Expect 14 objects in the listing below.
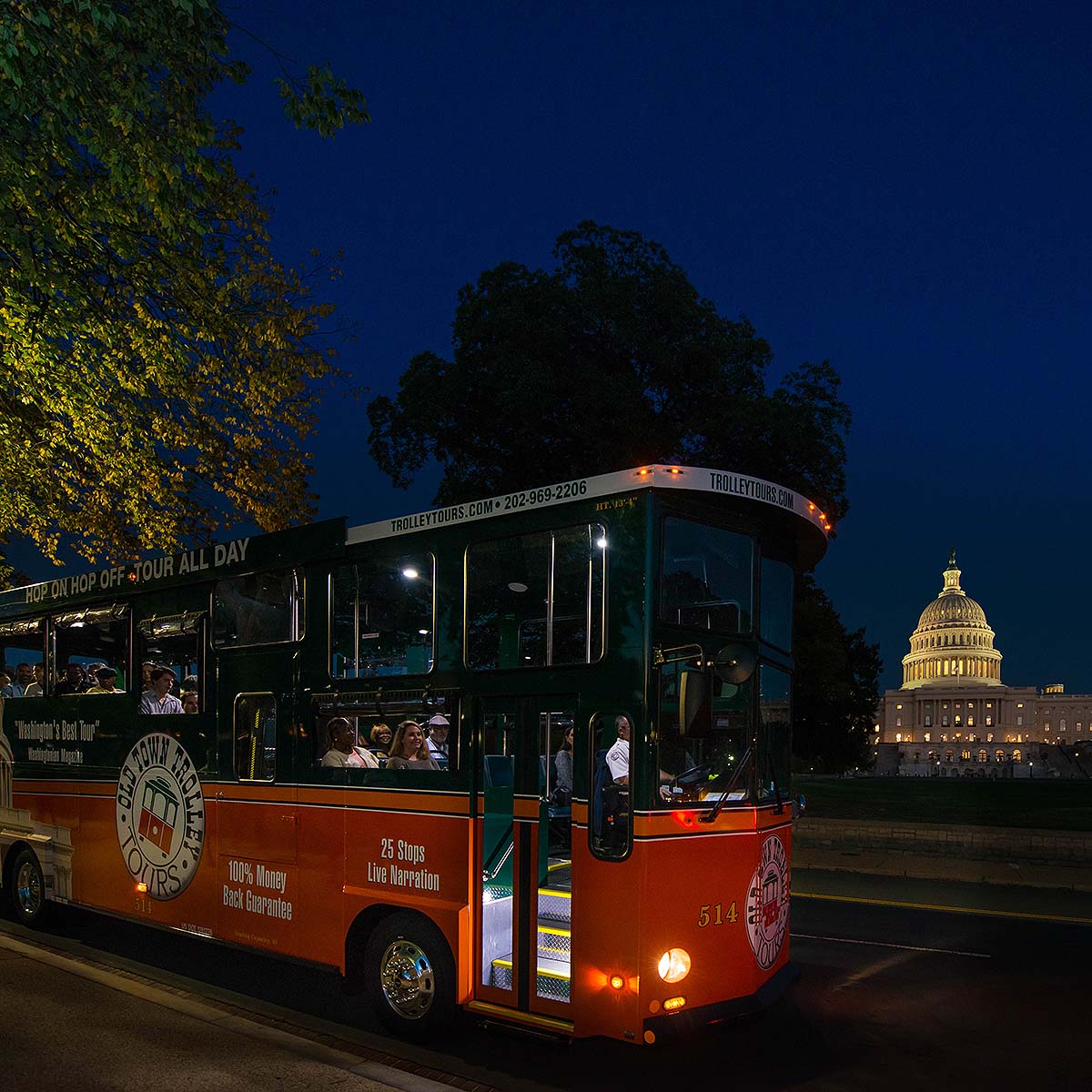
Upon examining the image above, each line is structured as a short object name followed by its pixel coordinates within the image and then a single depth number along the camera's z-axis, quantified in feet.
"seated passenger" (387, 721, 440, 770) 26.14
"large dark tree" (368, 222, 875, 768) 82.28
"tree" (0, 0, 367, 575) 34.91
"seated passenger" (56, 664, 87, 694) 38.42
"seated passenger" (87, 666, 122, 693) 36.63
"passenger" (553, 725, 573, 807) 25.18
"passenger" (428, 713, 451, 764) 25.66
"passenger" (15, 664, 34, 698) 41.97
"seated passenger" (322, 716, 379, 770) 27.40
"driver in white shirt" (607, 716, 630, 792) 22.63
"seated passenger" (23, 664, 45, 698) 40.88
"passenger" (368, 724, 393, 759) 26.96
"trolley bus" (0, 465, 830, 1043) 22.62
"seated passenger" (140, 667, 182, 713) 34.19
